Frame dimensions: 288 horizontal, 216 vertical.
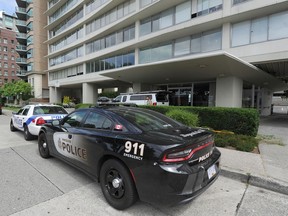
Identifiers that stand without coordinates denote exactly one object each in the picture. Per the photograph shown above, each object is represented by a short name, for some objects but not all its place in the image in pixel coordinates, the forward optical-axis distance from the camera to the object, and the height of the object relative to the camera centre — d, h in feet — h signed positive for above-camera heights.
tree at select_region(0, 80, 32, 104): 131.85 +5.81
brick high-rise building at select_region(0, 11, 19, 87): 222.89 +50.98
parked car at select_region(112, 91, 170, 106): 45.65 +0.11
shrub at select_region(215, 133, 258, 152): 19.54 -4.80
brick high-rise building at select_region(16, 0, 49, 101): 140.67 +38.41
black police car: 8.28 -2.92
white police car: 23.54 -2.53
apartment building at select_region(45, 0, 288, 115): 39.14 +15.17
